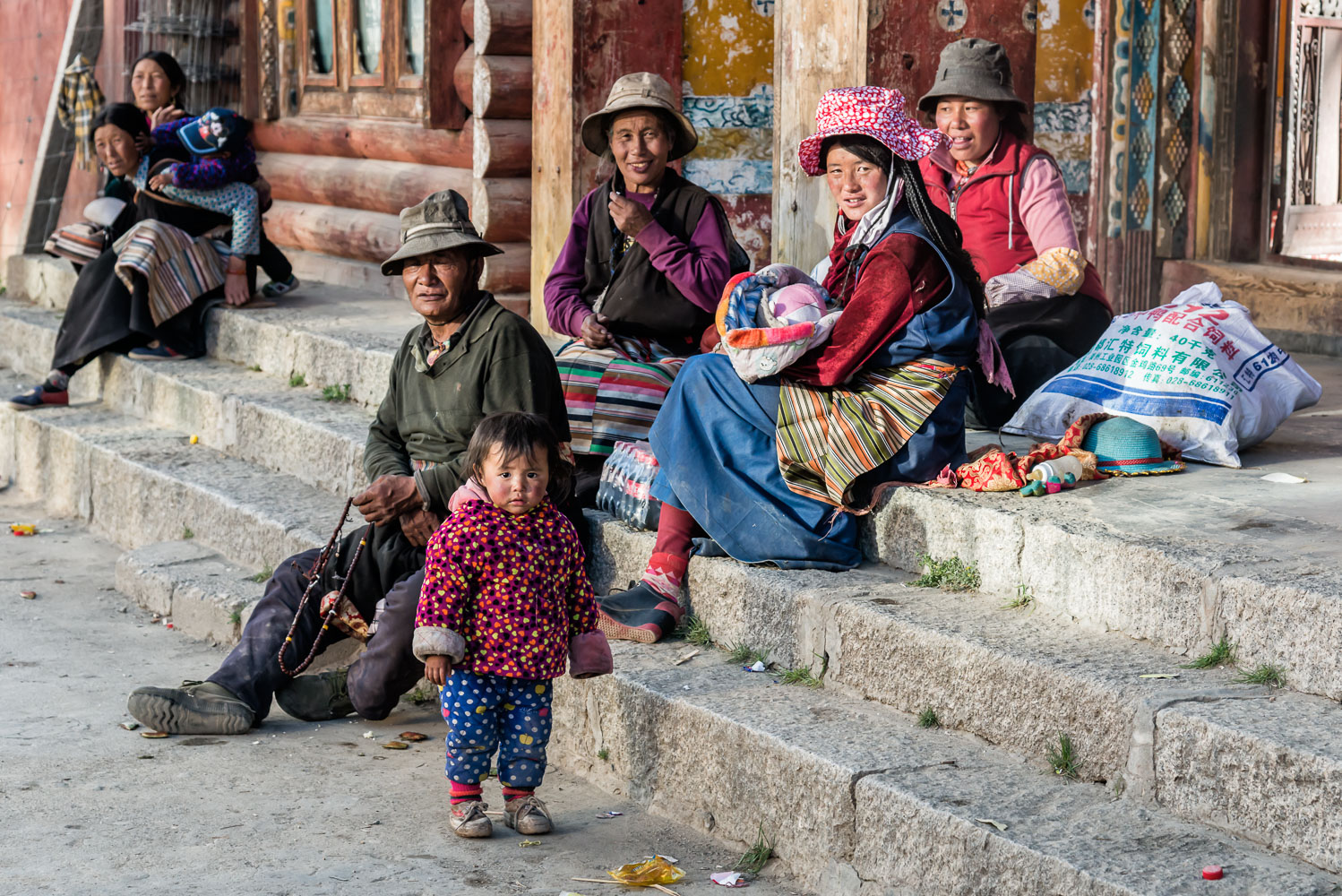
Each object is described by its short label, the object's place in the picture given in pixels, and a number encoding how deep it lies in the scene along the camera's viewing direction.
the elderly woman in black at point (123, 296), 7.77
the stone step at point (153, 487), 5.95
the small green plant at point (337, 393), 6.95
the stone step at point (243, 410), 6.28
